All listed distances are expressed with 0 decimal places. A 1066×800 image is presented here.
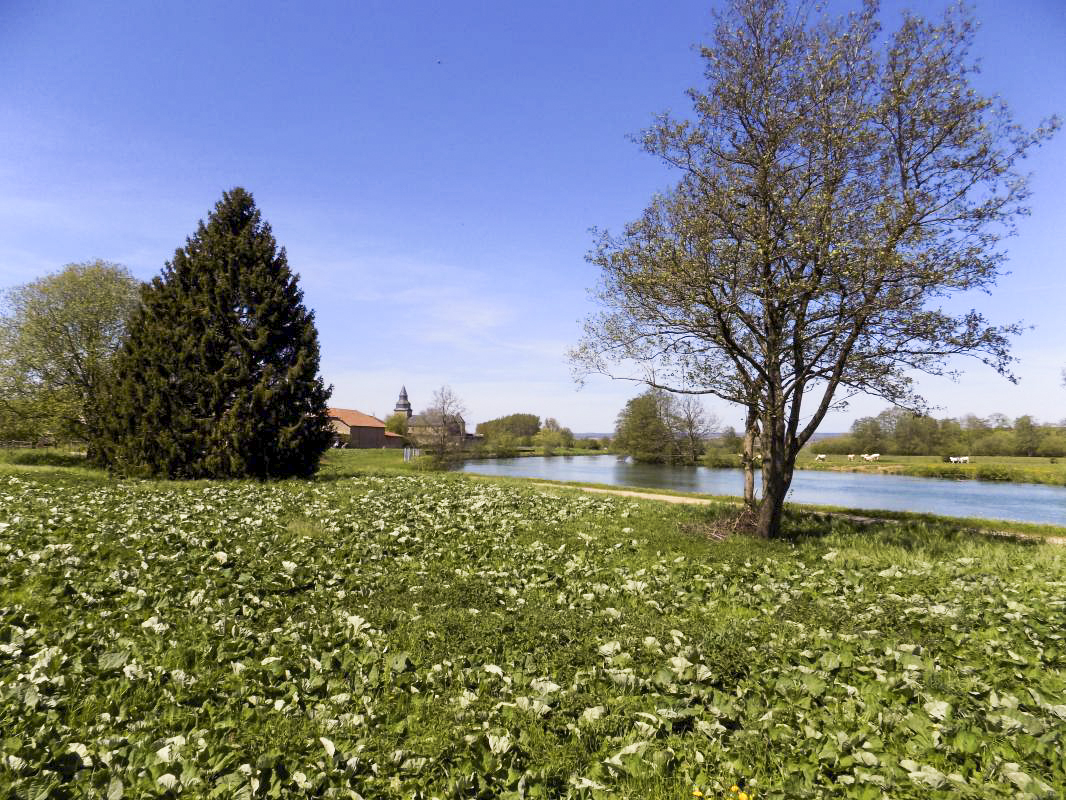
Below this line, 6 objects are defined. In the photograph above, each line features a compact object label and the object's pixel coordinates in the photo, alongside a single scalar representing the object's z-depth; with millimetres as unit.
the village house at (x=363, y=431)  89688
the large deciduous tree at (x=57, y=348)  29469
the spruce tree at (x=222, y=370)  20641
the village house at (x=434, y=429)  50625
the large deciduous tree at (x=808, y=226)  11477
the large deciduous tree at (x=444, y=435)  48688
